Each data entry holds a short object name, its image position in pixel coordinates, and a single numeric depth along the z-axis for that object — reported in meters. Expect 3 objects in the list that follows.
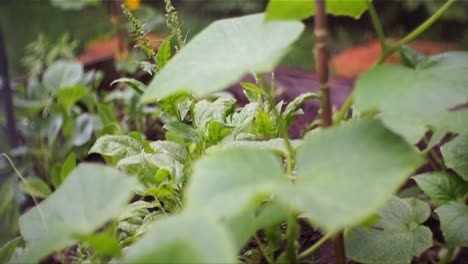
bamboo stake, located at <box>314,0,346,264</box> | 0.41
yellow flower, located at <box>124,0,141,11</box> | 1.37
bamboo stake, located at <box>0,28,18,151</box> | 1.19
